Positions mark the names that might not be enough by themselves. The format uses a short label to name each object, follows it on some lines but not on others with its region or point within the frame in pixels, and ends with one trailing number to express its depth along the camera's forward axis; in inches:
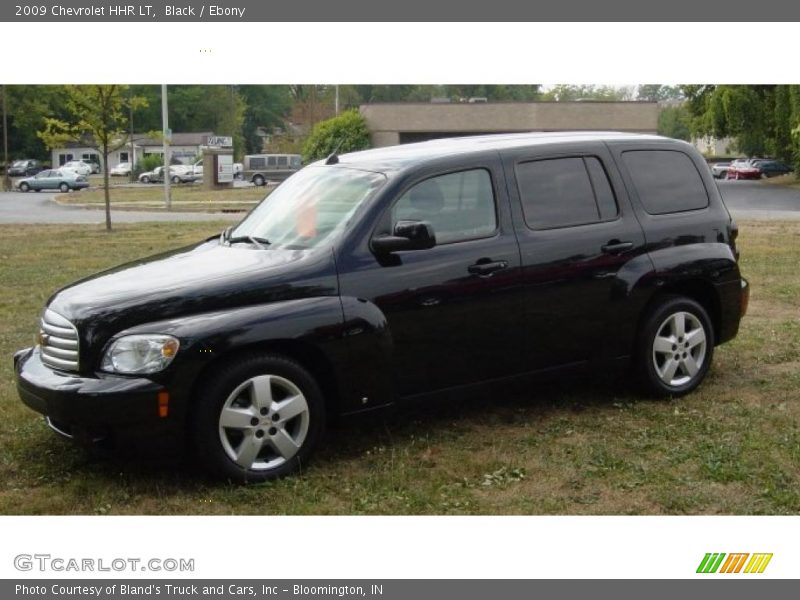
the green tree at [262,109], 3759.8
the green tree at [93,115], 891.4
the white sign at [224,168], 2128.4
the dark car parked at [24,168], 2812.5
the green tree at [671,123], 2947.8
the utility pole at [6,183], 2285.9
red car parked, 2235.5
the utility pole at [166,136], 1328.7
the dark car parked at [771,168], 2251.5
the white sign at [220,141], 2379.4
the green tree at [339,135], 1902.1
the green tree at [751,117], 1953.7
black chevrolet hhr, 199.9
